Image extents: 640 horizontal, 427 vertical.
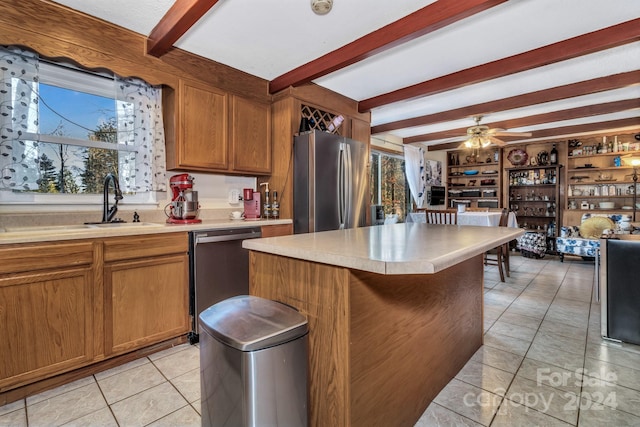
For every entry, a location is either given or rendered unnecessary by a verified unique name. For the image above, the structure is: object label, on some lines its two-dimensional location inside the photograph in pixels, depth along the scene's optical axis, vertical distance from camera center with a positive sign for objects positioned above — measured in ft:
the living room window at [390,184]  18.97 +1.57
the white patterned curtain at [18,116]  6.44 +2.01
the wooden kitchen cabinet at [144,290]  6.40 -1.83
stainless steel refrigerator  10.16 +0.91
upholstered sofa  13.84 -1.48
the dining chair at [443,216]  13.43 -0.39
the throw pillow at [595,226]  13.59 -0.87
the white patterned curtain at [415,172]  20.65 +2.44
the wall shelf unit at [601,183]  18.13 +1.48
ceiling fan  14.51 +3.48
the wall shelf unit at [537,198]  20.02 +0.65
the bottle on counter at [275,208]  10.74 +0.01
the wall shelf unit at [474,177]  22.23 +2.30
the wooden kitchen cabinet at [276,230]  9.36 -0.69
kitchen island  3.59 -1.37
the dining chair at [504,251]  13.08 -1.94
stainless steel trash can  3.27 -1.79
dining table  13.98 -0.53
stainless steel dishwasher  7.66 -1.55
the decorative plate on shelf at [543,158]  20.54 +3.31
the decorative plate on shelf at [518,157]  21.34 +3.56
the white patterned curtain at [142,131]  8.25 +2.16
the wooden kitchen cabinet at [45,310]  5.27 -1.86
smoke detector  6.48 +4.34
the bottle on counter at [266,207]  10.73 +0.04
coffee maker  10.31 +0.04
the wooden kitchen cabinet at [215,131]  8.61 +2.38
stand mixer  8.26 +0.19
